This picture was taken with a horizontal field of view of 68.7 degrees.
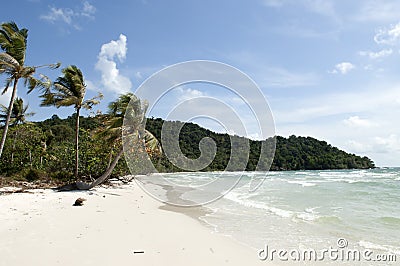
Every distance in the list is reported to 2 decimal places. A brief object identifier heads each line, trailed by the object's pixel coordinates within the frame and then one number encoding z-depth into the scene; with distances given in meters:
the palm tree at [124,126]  14.15
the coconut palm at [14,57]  11.50
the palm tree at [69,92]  15.54
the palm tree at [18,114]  21.94
